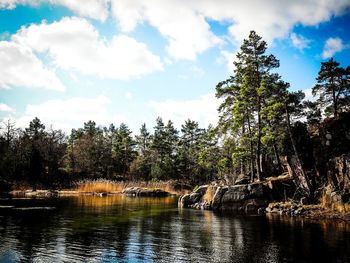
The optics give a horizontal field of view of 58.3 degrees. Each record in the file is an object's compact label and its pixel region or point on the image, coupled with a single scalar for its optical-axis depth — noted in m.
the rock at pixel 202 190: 31.75
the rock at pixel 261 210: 24.42
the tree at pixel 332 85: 30.69
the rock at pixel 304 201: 23.73
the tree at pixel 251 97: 28.88
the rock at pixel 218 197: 27.86
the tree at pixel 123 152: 68.44
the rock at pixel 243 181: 29.75
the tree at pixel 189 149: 59.88
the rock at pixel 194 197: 31.14
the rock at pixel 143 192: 44.75
